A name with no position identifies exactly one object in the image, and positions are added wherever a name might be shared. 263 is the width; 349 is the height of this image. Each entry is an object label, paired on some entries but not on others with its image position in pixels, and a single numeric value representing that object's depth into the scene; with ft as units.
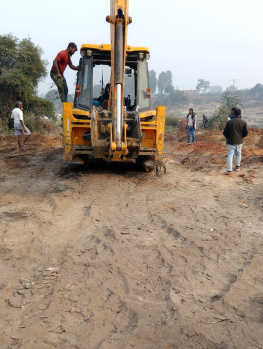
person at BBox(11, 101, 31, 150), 34.65
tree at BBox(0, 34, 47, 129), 55.01
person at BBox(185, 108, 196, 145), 44.16
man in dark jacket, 26.84
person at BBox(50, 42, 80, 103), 26.62
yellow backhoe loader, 20.02
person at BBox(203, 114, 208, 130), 70.48
